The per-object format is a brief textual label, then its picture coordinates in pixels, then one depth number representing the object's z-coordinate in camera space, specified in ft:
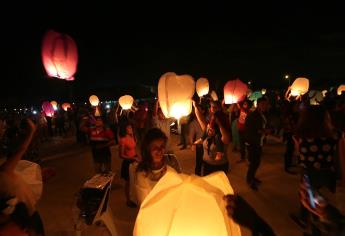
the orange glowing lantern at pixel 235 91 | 29.01
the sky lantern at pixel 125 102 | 37.96
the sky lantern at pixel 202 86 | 35.47
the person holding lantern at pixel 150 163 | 9.28
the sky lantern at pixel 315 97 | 43.28
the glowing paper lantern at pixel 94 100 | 49.75
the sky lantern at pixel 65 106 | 73.09
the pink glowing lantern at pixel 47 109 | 54.80
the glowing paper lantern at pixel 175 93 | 12.82
